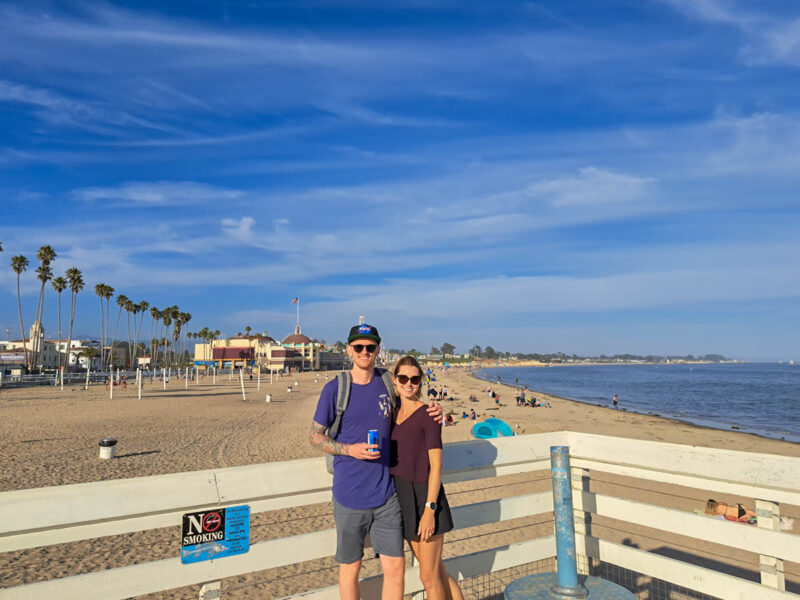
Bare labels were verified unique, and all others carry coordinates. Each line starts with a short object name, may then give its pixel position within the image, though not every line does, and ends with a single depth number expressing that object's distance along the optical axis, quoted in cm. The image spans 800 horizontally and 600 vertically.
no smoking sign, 232
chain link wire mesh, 393
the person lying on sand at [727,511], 901
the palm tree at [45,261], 6544
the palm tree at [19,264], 6600
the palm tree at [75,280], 7225
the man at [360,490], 259
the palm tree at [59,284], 7075
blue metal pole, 289
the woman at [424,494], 269
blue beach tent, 1797
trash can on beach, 1484
